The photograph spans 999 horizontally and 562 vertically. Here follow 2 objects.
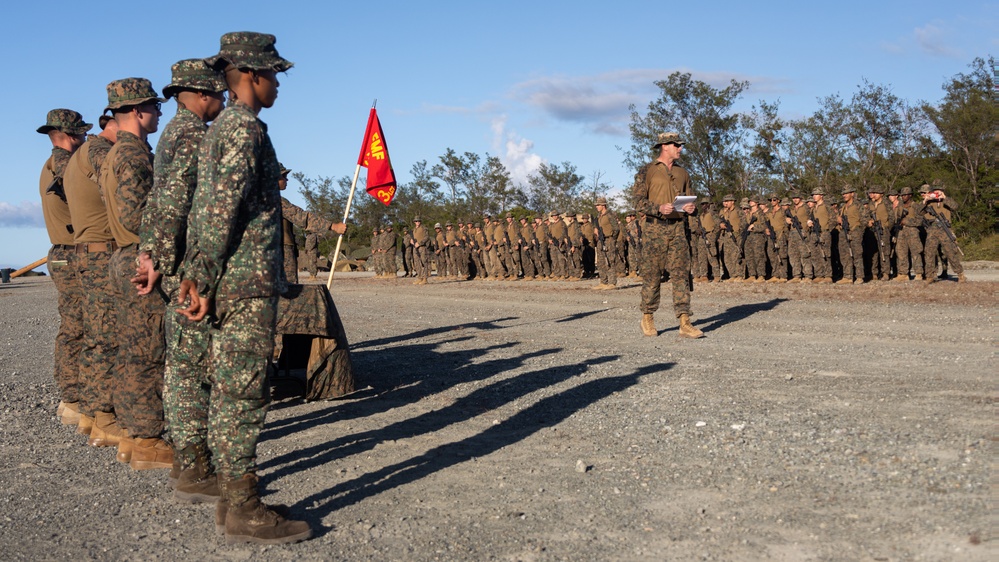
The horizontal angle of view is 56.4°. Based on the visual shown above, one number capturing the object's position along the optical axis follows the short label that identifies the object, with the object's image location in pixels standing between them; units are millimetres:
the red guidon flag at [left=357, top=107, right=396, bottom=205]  10484
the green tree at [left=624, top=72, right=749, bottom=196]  40688
